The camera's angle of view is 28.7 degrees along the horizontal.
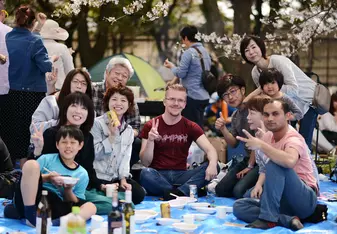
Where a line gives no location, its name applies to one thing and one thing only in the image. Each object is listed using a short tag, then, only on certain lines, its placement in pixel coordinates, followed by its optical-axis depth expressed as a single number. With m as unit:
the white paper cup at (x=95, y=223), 4.61
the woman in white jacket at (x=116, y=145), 5.71
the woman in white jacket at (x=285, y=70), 6.92
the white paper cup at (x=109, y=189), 5.38
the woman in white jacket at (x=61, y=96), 5.88
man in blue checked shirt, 8.12
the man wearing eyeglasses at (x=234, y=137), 6.15
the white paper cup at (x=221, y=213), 5.27
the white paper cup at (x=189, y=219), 4.94
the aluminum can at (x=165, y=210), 5.24
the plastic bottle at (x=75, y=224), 3.55
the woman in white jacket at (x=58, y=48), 7.39
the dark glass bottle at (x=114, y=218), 3.96
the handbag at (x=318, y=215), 5.10
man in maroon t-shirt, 6.22
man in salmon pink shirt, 4.69
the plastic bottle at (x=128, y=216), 4.06
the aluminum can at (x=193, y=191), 6.05
